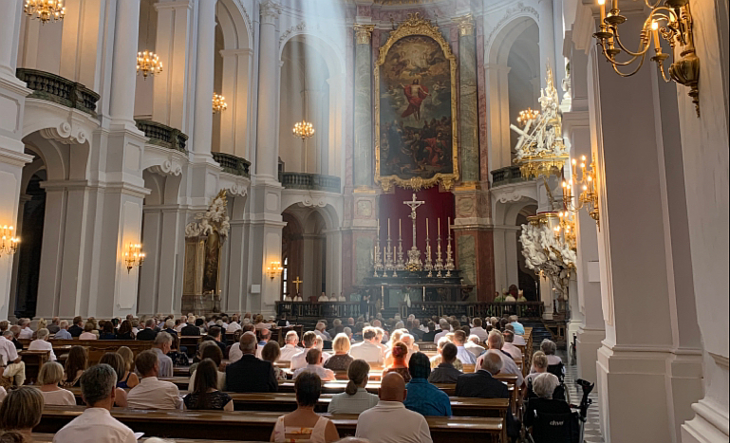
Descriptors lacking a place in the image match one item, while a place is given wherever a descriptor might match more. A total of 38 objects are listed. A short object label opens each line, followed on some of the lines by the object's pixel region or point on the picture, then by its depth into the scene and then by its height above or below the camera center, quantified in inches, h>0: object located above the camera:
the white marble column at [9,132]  414.3 +117.6
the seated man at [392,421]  129.3 -24.0
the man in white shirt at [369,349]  300.2 -20.4
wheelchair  200.1 -39.0
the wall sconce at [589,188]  249.1 +49.5
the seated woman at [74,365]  203.2 -19.3
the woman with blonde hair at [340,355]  262.7 -20.4
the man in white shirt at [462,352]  292.1 -21.5
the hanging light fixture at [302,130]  916.6 +260.1
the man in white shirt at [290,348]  307.0 -20.7
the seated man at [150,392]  178.2 -24.6
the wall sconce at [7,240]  415.8 +44.5
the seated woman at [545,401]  204.8 -30.9
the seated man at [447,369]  225.3 -22.7
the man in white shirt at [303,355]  267.7 -20.9
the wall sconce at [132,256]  561.3 +45.4
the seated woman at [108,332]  398.0 -16.7
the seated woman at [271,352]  220.2 -16.1
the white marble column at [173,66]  687.7 +266.0
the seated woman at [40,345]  319.9 -20.2
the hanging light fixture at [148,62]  597.9 +235.2
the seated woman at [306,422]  128.8 -24.2
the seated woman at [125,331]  394.9 -15.7
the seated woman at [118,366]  176.9 -17.2
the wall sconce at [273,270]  850.1 +50.4
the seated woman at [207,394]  172.1 -24.3
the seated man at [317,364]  223.1 -20.7
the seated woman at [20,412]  106.3 -18.1
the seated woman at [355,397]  167.8 -24.4
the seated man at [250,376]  213.9 -23.8
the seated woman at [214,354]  219.3 -17.1
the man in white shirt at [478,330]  412.3 -15.3
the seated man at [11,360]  247.1 -24.0
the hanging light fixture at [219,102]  788.6 +259.1
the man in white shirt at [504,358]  259.4 -21.6
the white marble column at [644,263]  200.8 +15.3
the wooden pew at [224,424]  144.6 -28.1
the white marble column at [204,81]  727.7 +266.9
